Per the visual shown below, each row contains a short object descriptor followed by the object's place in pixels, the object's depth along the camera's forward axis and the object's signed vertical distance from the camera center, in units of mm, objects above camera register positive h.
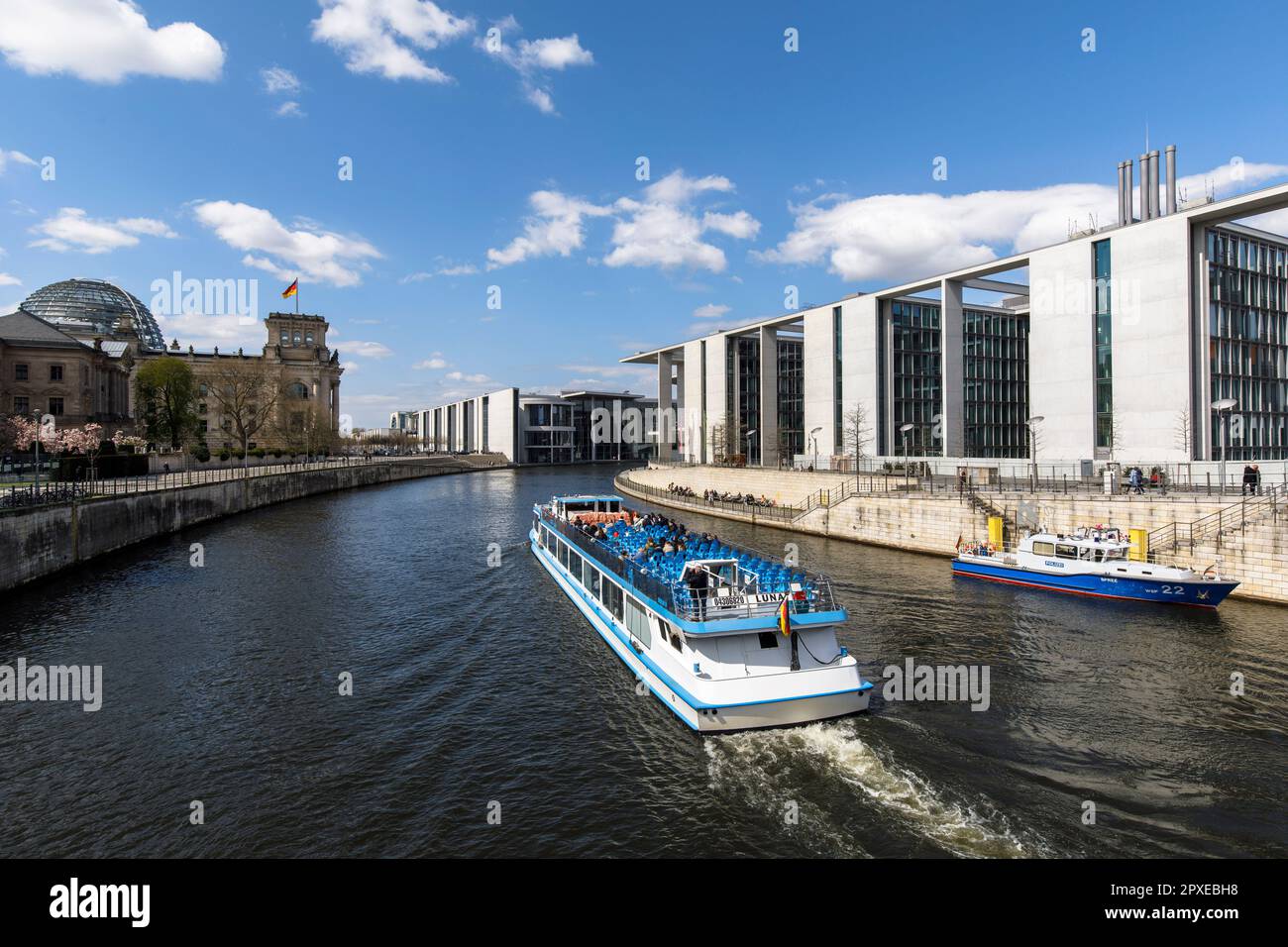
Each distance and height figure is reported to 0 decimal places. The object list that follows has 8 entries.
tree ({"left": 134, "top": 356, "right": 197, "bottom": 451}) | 94000 +9353
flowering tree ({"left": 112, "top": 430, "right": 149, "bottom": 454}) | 76375 +2696
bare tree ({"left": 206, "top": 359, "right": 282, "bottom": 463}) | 105938 +11937
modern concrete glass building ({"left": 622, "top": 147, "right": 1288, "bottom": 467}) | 46531 +8798
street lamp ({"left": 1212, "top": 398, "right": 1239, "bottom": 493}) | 38525 +2629
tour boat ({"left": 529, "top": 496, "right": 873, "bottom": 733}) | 16812 -5188
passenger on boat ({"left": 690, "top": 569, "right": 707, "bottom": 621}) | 17719 -3809
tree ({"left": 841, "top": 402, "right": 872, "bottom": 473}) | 72500 +2737
